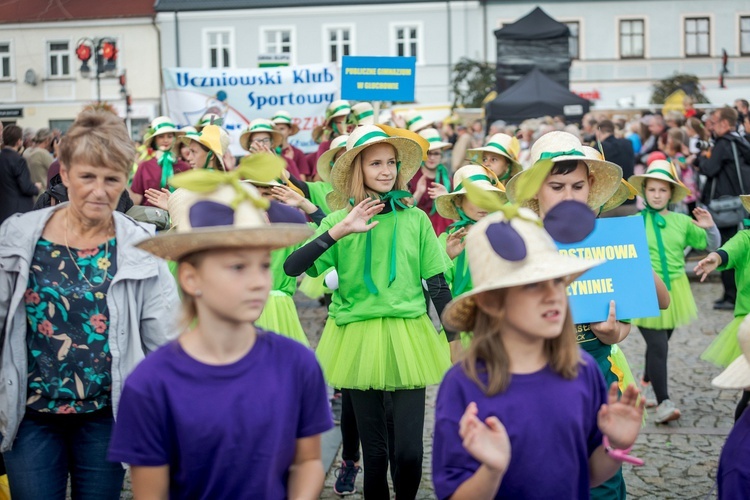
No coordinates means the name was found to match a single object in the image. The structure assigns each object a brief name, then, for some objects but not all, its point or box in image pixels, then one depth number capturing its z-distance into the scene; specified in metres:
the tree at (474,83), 39.28
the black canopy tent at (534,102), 21.03
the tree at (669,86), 34.74
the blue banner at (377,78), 10.47
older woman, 3.77
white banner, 14.56
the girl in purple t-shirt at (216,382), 2.95
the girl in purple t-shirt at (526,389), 3.03
